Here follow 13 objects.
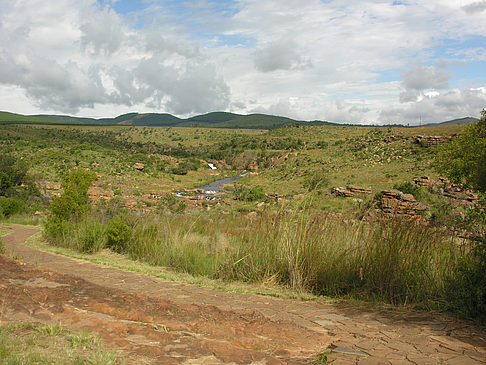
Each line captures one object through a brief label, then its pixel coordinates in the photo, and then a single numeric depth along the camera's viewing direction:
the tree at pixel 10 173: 24.31
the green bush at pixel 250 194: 30.78
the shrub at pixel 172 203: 25.48
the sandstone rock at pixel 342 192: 23.89
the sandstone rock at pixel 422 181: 24.43
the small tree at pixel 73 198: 12.84
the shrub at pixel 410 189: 21.98
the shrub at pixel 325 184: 28.53
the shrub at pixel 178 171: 51.78
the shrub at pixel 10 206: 19.41
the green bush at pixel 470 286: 4.55
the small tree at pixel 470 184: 4.61
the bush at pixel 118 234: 10.30
